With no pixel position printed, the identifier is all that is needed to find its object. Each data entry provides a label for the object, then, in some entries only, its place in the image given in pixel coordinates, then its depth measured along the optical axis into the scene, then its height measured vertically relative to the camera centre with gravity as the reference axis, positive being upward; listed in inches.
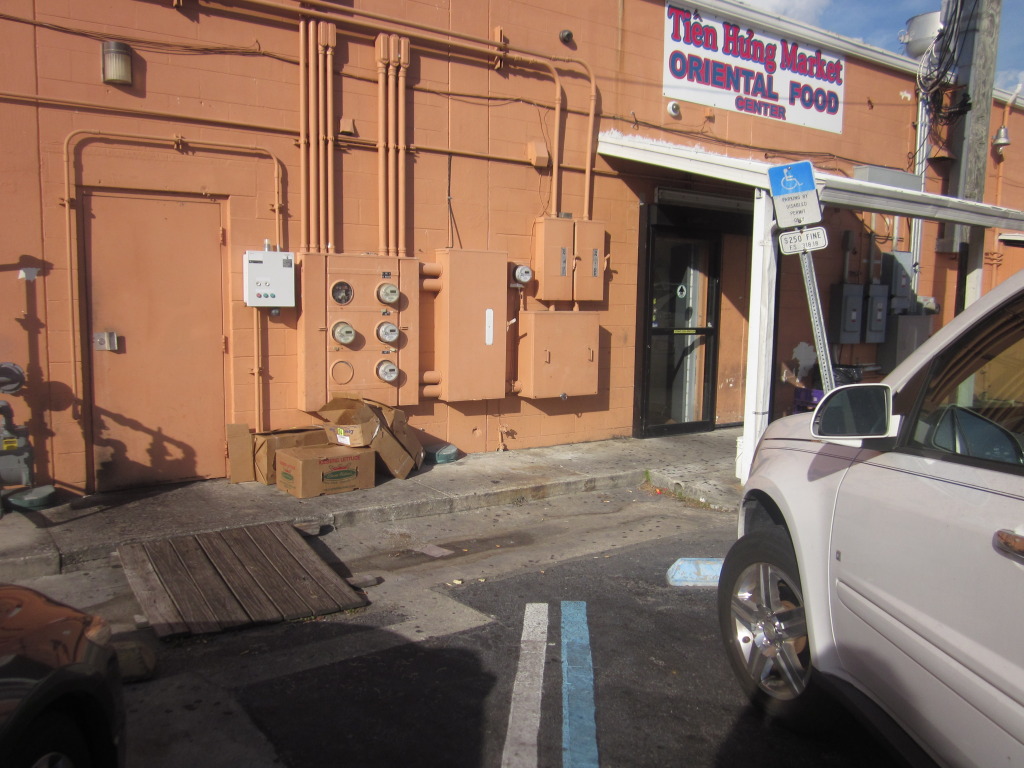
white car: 89.4 -30.6
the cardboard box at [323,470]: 273.6 -54.3
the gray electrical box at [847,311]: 459.2 +3.7
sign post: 243.1 +30.3
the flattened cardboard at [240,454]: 288.5 -51.1
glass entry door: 404.2 -11.1
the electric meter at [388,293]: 309.3 +6.4
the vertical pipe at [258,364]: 294.7 -20.0
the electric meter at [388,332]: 311.7 -8.2
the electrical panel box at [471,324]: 327.6 -5.0
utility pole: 462.0 +120.4
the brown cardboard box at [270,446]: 289.3 -48.6
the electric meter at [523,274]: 346.0 +16.1
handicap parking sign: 246.8 +37.2
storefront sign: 394.6 +124.2
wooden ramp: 187.3 -68.0
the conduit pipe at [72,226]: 261.0 +25.5
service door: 271.9 -10.4
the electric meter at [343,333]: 301.6 -8.6
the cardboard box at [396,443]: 296.5 -48.2
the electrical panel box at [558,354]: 349.1 -17.6
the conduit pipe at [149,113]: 255.4 +63.7
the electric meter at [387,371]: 313.9 -23.1
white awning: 302.0 +49.7
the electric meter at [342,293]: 301.1 +6.1
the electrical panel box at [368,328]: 302.7 -6.7
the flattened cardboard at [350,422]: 289.4 -39.9
